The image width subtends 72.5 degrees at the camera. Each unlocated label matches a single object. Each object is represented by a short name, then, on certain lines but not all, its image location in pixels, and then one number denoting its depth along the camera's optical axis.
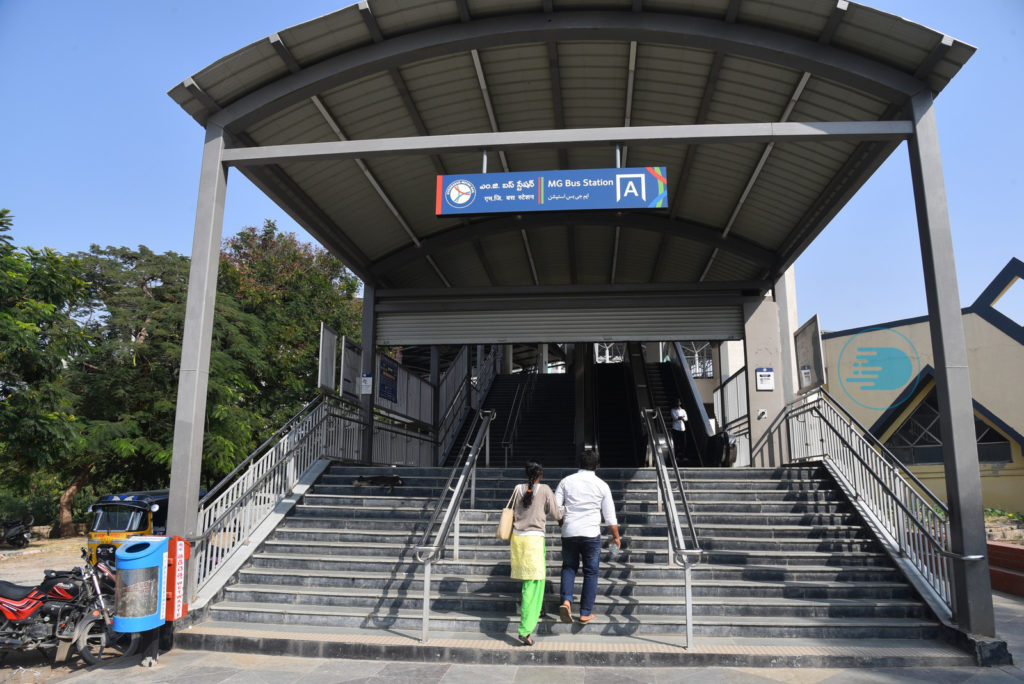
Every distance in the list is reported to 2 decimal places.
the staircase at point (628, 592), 5.98
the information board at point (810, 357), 9.71
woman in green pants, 5.99
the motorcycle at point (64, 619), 5.88
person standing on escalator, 14.74
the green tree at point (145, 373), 16.98
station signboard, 7.23
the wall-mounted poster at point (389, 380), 13.26
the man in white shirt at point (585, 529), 6.32
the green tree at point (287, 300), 21.47
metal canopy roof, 7.36
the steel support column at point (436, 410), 16.48
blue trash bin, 5.80
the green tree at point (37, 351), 13.24
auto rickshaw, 13.76
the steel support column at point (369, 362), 12.50
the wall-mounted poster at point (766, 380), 12.10
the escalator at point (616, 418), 15.51
